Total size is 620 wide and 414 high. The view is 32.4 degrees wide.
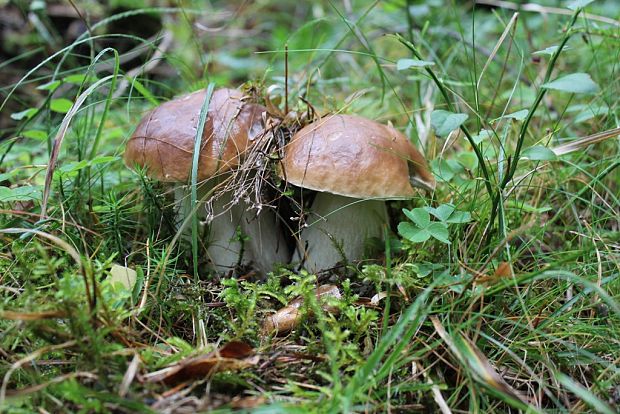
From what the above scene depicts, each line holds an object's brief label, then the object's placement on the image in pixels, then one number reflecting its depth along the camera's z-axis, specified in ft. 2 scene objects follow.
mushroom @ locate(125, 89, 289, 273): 1.70
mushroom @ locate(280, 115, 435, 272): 1.66
